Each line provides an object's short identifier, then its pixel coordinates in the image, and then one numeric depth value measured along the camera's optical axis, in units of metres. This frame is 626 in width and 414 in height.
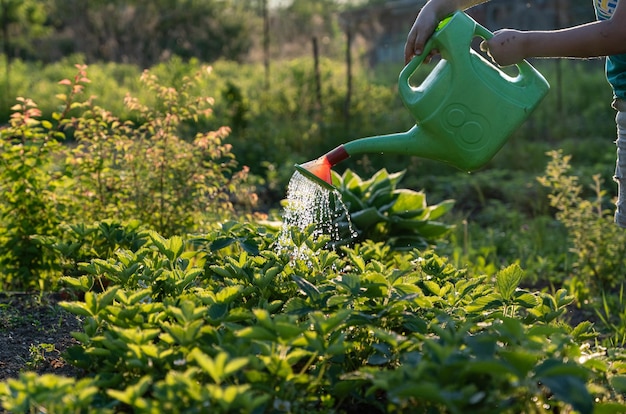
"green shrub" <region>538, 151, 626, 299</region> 3.41
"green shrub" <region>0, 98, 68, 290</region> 3.00
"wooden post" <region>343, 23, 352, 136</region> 6.77
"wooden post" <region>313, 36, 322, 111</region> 7.42
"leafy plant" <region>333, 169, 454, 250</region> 3.35
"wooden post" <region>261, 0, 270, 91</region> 9.50
